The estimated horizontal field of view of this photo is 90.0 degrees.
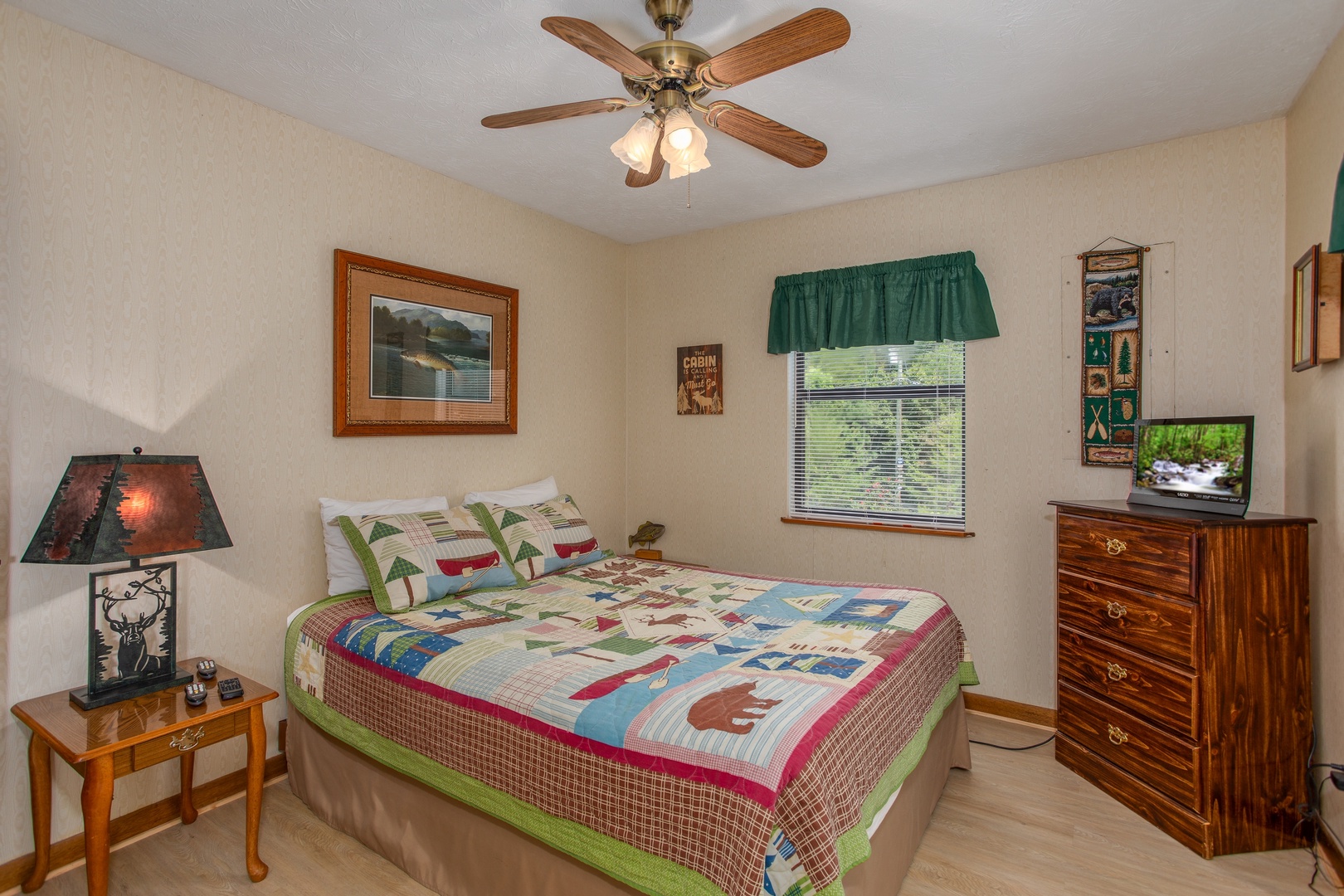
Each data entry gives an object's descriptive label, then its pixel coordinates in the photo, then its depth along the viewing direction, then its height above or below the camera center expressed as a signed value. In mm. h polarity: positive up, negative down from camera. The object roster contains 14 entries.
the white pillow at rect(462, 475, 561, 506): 3381 -254
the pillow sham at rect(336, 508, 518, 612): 2561 -445
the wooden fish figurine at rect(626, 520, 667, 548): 4262 -549
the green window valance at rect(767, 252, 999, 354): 3299 +748
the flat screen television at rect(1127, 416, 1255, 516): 2326 -53
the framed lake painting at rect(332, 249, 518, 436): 2916 +448
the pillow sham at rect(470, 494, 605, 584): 3084 -430
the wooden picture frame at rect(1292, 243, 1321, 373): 2242 +501
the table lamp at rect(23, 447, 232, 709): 1901 -287
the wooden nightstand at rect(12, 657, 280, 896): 1759 -834
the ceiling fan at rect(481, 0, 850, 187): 1598 +982
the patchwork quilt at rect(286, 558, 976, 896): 1451 -703
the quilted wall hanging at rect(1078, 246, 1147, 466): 2969 +432
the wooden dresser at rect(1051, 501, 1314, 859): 2217 -776
